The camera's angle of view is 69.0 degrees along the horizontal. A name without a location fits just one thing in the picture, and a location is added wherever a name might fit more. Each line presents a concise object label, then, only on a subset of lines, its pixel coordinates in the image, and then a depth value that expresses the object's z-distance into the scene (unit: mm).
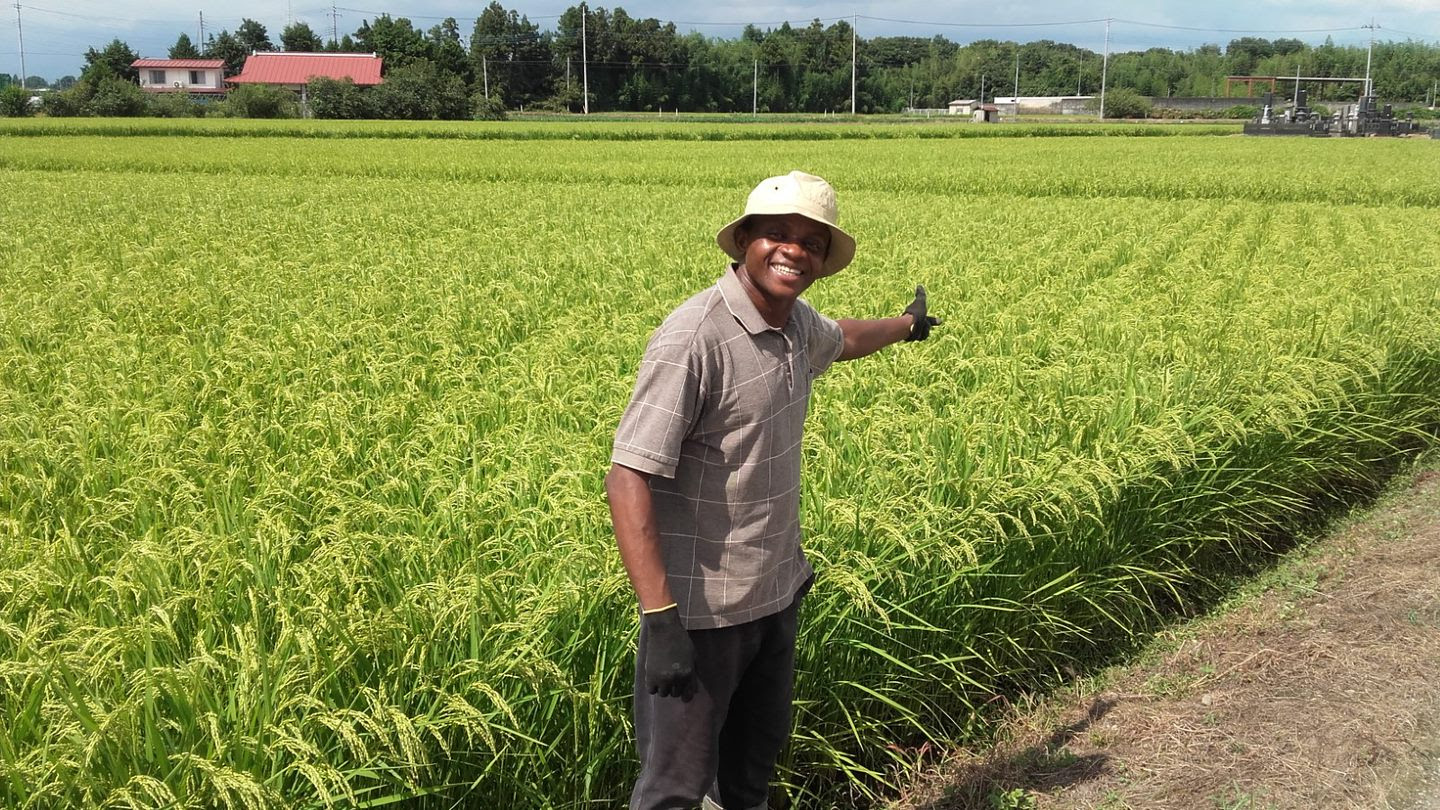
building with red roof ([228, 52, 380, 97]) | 71375
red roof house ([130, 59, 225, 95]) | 82875
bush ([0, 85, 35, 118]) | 44469
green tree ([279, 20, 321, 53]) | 92438
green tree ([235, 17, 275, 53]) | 95375
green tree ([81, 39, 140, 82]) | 82250
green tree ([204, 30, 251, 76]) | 94688
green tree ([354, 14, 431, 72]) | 84062
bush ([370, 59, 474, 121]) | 46969
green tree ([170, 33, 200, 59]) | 100188
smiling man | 2037
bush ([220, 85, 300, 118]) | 44625
